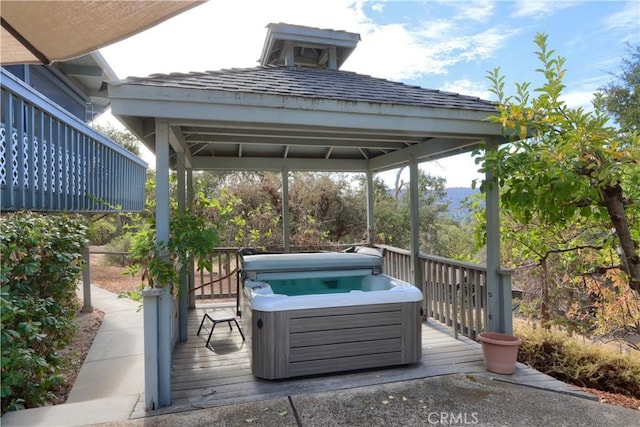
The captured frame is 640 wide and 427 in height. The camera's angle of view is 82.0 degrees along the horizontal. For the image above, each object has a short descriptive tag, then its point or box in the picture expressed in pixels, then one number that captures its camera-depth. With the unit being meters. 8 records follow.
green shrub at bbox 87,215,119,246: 11.82
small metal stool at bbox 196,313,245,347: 4.16
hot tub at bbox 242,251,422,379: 3.19
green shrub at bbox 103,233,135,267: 10.26
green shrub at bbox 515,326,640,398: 3.92
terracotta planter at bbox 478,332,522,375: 3.40
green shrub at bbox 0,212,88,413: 2.56
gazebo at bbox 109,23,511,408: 2.88
